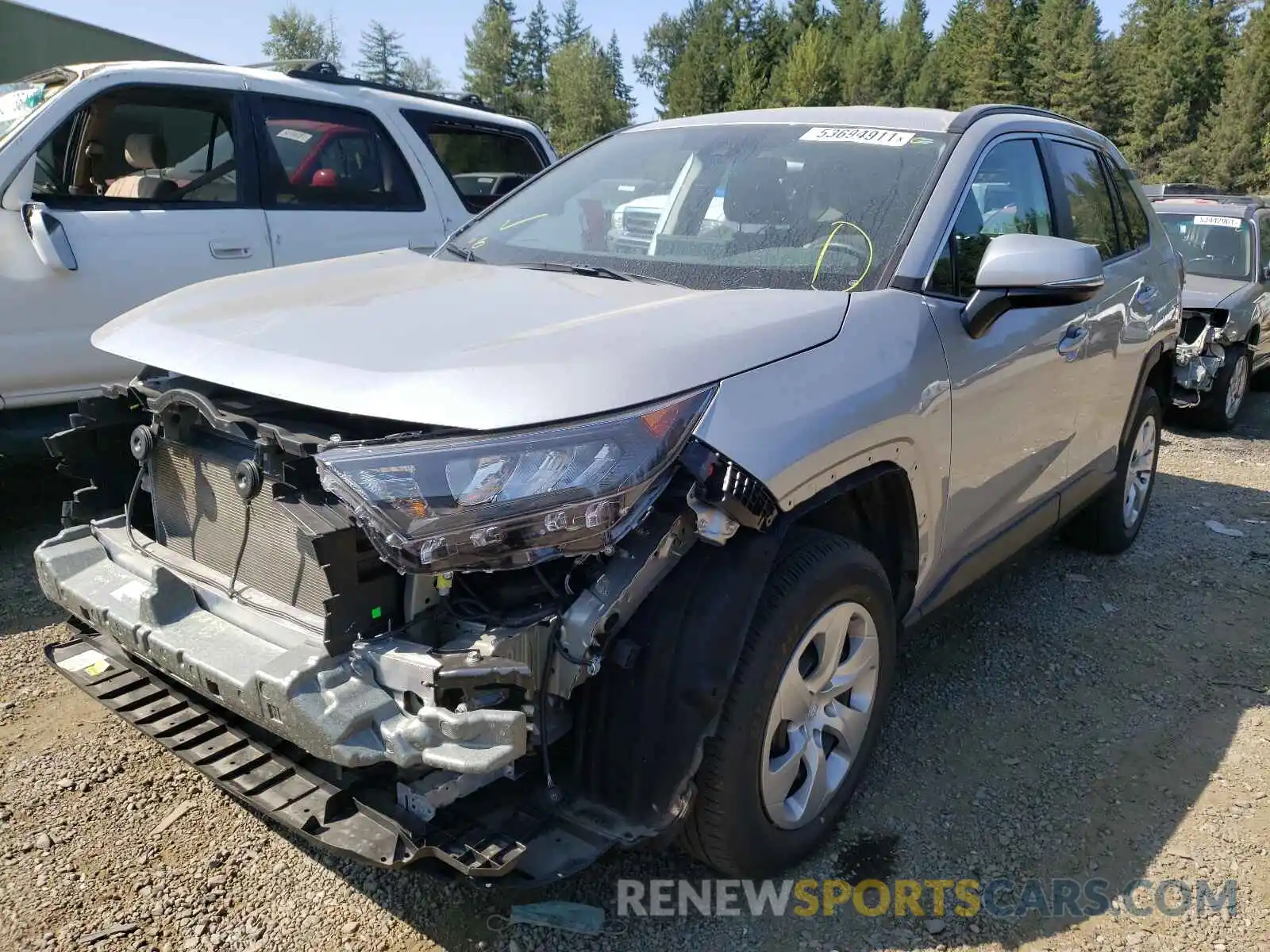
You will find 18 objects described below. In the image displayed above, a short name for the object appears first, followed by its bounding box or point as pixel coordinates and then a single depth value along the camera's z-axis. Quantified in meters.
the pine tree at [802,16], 92.81
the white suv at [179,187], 4.32
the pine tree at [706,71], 83.19
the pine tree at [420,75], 73.25
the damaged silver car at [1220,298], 7.66
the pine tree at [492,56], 80.25
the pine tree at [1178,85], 53.44
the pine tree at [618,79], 77.06
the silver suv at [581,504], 1.87
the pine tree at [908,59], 74.59
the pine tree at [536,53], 83.50
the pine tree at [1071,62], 59.38
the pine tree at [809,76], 72.50
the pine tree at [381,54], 77.25
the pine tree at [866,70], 74.25
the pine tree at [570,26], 92.06
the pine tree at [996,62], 68.19
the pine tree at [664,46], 98.12
